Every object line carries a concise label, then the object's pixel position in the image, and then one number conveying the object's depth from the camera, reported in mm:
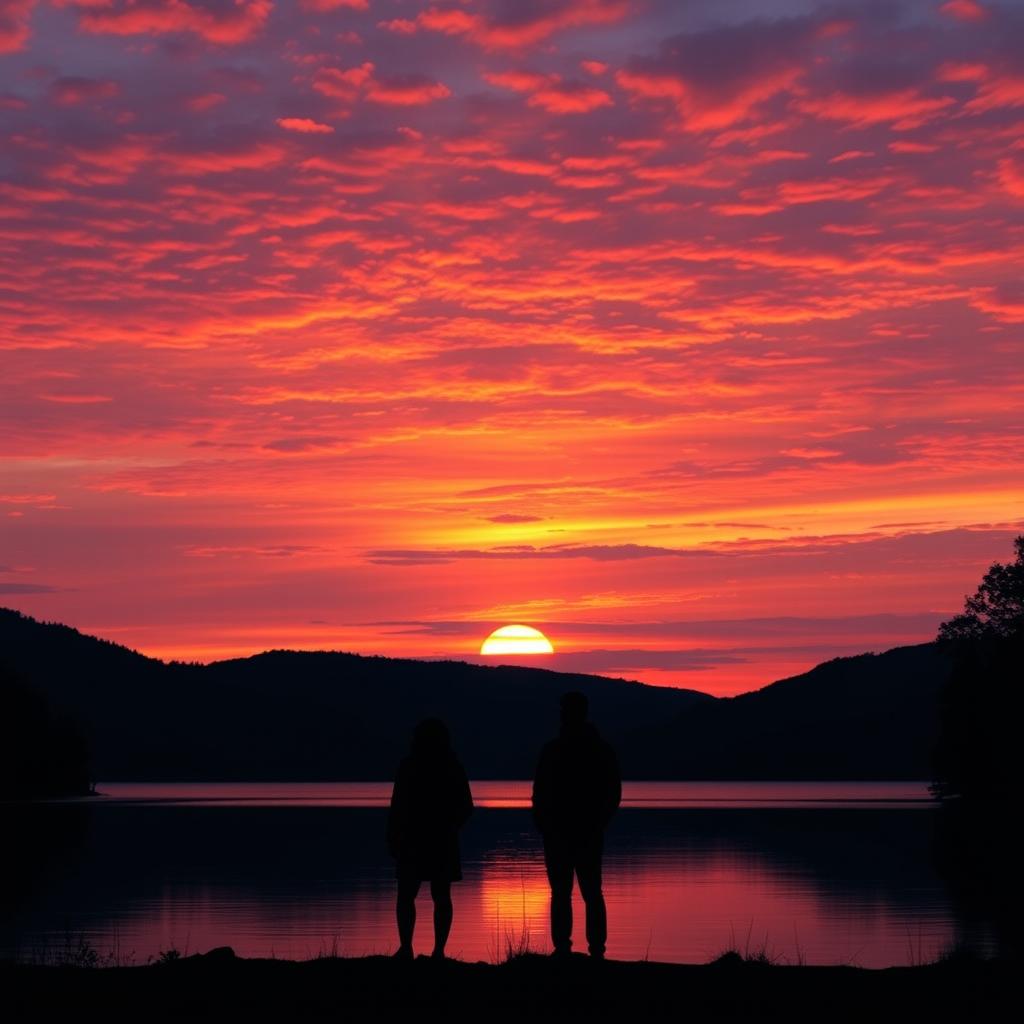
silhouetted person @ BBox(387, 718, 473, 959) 19281
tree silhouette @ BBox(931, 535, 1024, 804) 92875
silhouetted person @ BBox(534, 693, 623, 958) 18719
